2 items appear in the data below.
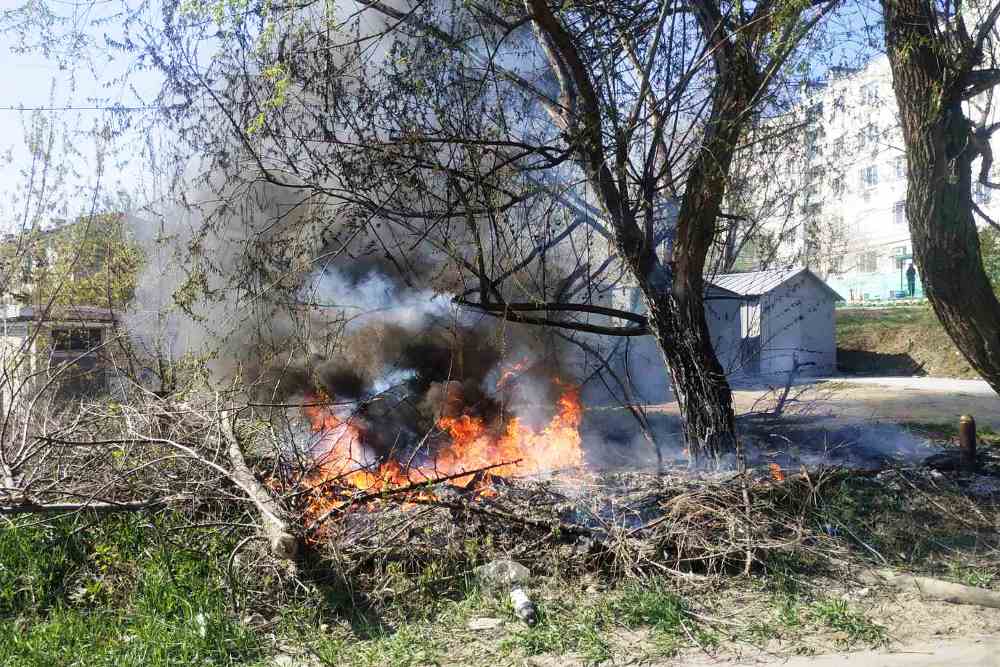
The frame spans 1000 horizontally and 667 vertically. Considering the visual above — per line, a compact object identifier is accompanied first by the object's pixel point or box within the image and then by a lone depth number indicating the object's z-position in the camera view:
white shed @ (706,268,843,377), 22.91
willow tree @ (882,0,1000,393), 6.18
